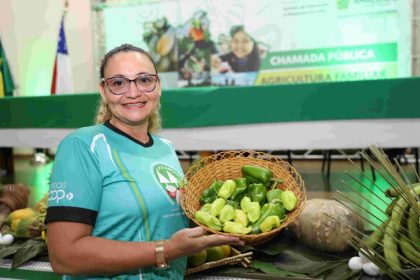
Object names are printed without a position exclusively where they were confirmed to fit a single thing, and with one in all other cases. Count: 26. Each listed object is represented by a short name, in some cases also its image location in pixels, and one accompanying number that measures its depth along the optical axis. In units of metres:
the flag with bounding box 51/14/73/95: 5.94
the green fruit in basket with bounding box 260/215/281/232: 1.26
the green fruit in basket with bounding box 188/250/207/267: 1.67
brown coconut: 1.74
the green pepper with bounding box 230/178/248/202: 1.49
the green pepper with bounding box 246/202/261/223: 1.33
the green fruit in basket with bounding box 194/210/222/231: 1.25
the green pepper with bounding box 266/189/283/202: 1.44
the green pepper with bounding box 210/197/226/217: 1.34
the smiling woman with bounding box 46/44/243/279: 1.14
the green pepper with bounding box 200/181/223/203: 1.49
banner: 5.54
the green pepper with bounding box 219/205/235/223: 1.32
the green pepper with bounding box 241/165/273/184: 1.53
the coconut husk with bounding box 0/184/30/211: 2.52
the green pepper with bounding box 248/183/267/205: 1.47
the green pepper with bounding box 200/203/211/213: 1.36
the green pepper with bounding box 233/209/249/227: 1.31
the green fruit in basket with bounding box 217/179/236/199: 1.46
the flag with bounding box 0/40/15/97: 5.89
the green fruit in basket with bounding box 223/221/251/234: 1.23
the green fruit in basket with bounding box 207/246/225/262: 1.74
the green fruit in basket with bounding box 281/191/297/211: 1.37
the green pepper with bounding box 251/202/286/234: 1.28
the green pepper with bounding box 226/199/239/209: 1.44
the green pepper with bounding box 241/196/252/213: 1.40
